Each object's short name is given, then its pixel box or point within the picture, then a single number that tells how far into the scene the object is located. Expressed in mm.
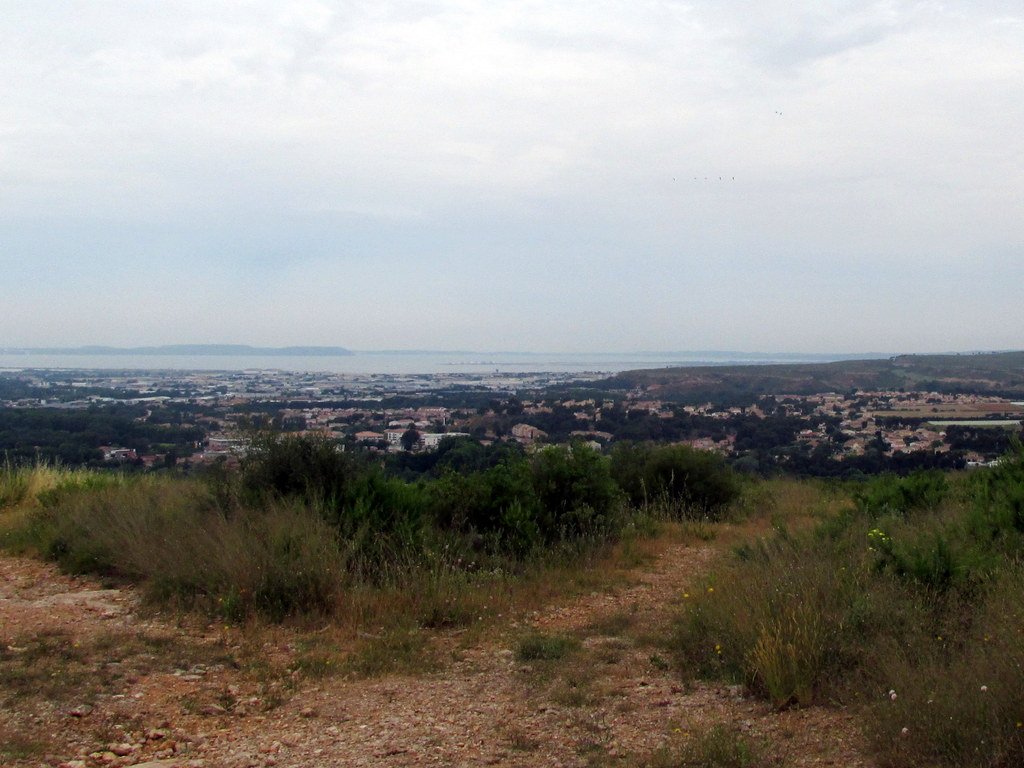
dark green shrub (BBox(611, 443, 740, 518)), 12022
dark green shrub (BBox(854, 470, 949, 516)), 8750
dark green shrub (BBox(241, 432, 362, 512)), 8078
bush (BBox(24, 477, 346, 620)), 6285
